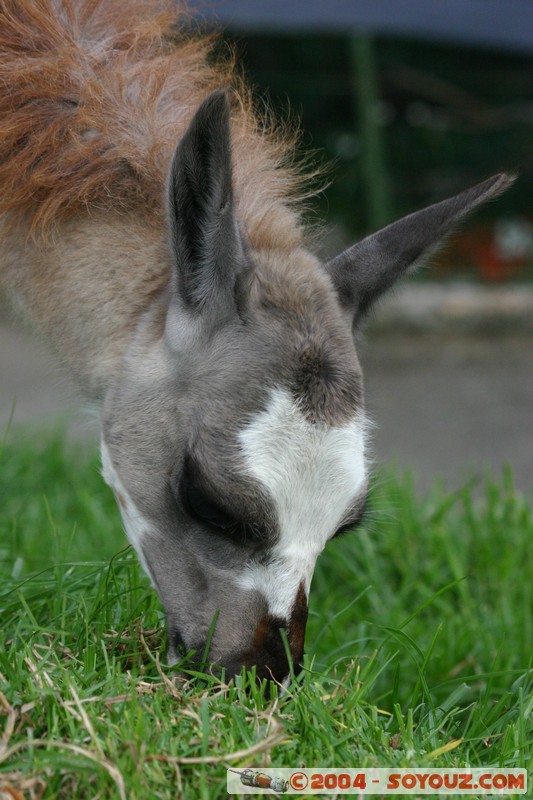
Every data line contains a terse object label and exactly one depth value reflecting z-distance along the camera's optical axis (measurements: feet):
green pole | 30.14
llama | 9.27
